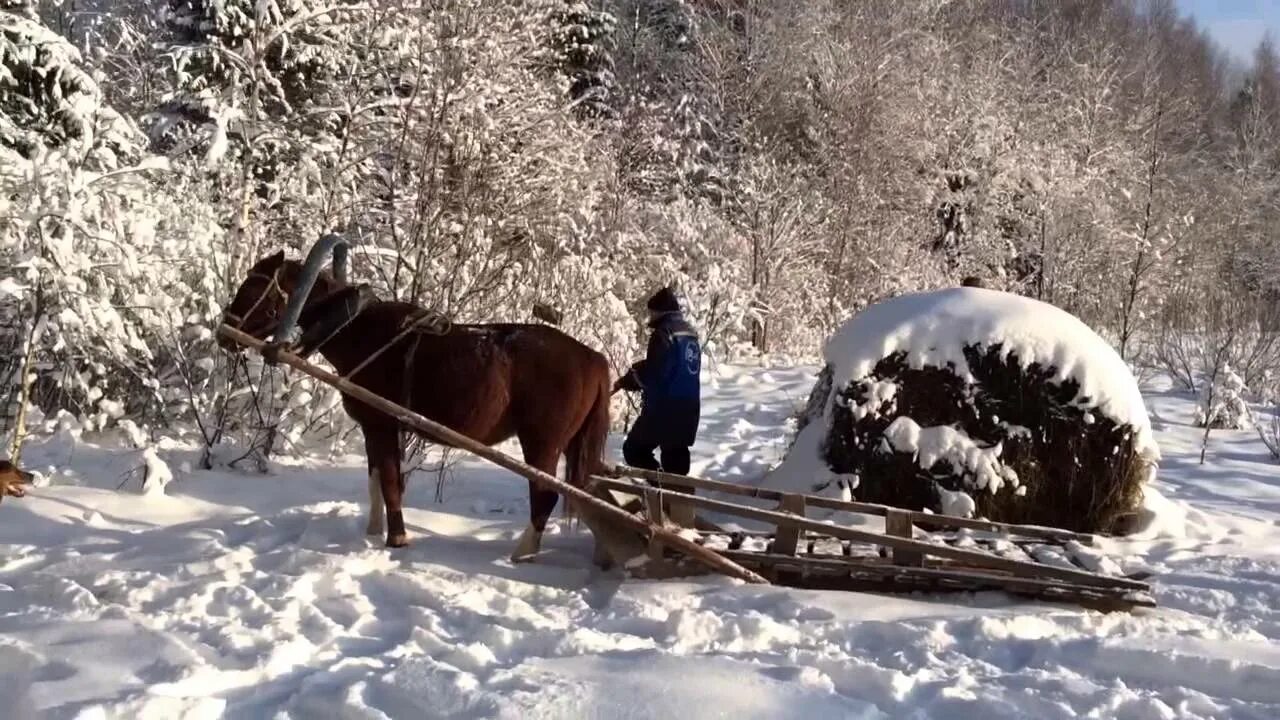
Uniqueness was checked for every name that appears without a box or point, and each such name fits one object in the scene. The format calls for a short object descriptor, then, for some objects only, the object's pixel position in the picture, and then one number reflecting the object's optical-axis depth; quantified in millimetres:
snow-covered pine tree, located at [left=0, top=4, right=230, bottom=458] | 6355
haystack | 6367
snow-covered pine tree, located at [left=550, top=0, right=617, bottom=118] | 22188
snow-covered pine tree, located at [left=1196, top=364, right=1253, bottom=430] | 11719
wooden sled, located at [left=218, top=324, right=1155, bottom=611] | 4531
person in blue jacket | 6648
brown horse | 5301
